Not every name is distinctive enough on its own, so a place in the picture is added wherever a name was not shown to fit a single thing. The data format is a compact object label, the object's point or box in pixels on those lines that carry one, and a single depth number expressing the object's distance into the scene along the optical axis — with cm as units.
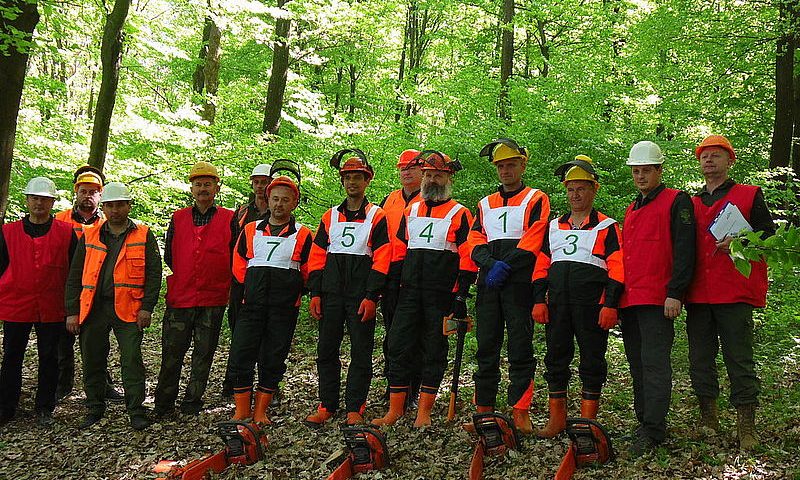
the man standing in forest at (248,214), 666
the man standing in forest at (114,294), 626
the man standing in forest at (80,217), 709
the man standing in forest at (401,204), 618
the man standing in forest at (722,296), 463
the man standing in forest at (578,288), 504
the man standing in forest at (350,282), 577
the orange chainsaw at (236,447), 506
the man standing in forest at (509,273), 529
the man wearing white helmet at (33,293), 650
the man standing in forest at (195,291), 647
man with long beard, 568
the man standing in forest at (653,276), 471
